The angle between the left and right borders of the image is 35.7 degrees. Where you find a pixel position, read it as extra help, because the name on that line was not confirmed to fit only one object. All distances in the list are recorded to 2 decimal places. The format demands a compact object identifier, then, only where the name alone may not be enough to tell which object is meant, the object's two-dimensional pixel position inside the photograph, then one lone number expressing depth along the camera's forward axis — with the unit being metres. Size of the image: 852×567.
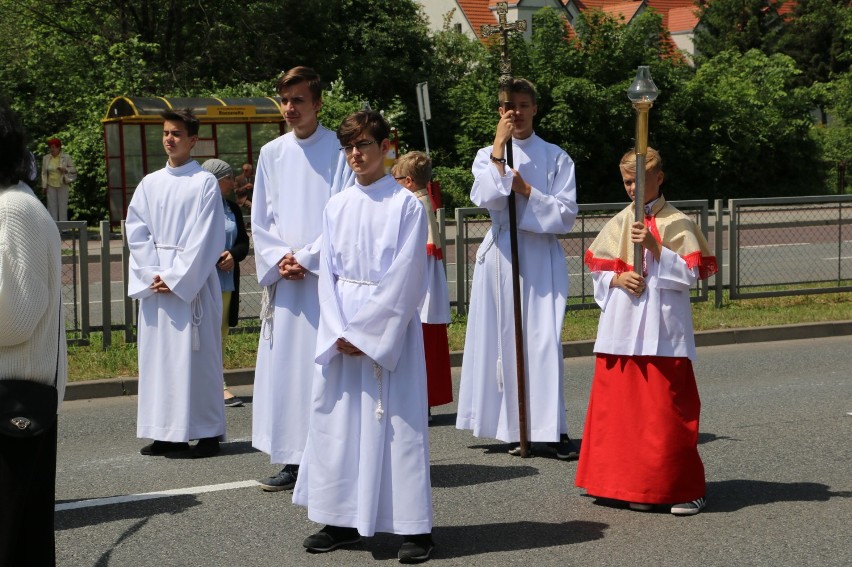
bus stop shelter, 26.62
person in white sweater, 4.24
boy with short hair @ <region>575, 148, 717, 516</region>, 6.50
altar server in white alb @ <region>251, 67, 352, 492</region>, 7.07
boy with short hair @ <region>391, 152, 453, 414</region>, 9.27
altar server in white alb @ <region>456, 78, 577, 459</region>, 7.89
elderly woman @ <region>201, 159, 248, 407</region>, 9.44
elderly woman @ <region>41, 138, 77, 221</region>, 26.34
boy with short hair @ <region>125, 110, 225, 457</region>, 8.14
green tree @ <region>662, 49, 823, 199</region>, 35.09
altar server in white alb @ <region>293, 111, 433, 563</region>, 5.63
